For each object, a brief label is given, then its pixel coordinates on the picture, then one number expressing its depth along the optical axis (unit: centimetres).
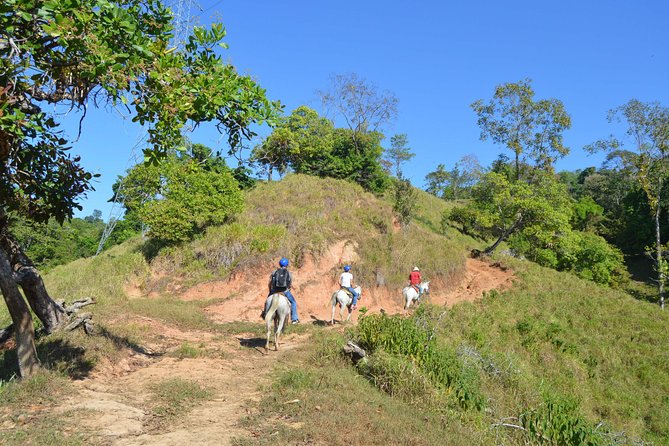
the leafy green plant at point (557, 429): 734
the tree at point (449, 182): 6581
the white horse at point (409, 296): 1708
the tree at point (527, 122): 2575
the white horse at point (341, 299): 1484
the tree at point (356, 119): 3516
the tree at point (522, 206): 2392
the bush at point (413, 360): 771
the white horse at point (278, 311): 1083
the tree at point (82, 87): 515
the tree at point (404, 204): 2427
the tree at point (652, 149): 2892
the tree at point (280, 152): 3159
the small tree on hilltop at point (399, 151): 5256
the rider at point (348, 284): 1505
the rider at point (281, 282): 1113
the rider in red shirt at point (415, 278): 1814
